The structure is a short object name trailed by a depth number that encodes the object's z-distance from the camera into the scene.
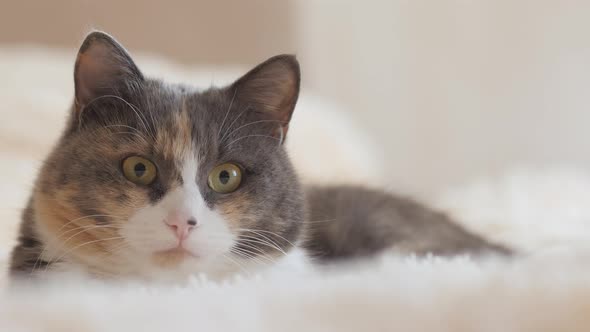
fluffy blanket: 0.47
